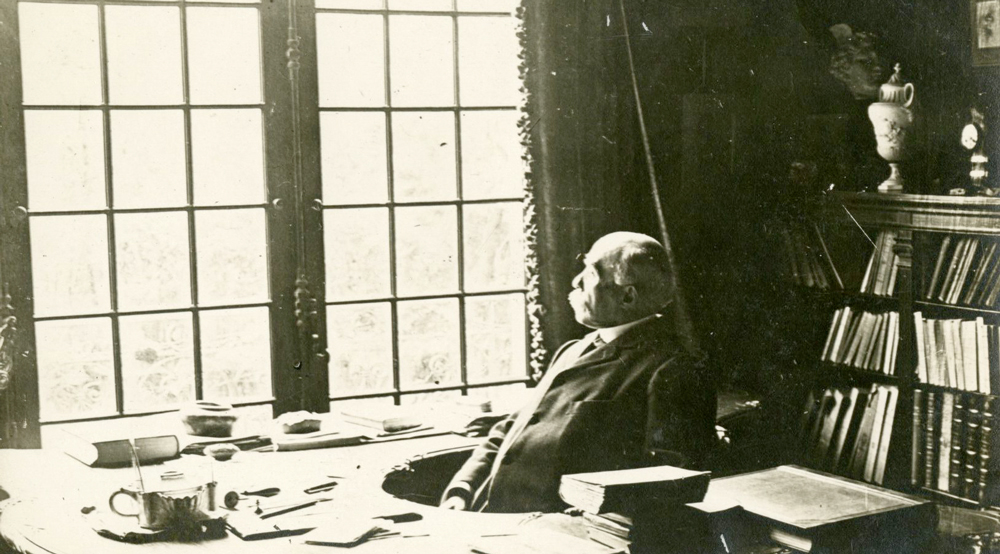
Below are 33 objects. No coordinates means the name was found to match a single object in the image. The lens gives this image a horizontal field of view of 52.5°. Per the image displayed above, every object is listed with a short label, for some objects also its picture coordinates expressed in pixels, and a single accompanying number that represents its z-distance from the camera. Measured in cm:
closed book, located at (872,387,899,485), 386
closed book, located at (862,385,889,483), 390
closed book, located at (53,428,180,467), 280
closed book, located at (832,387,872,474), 400
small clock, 364
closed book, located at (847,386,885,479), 394
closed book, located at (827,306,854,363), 406
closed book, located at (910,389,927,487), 377
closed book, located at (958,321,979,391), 357
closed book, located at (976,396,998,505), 355
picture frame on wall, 371
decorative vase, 390
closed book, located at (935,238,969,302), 362
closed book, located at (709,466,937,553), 230
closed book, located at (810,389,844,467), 409
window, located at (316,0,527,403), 388
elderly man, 285
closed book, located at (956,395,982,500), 359
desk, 218
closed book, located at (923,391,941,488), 373
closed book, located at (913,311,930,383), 377
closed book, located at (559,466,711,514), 209
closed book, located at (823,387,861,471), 402
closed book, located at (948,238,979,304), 358
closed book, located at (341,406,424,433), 319
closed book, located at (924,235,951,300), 368
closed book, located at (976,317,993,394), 353
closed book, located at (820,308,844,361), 409
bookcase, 357
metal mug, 222
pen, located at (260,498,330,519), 236
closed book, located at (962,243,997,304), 353
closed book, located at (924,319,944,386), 372
